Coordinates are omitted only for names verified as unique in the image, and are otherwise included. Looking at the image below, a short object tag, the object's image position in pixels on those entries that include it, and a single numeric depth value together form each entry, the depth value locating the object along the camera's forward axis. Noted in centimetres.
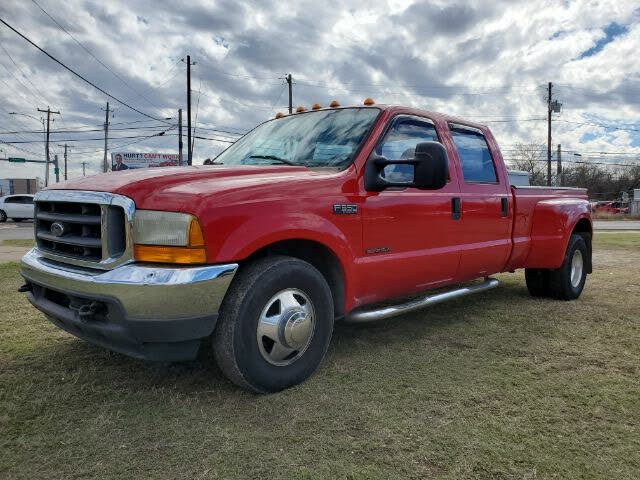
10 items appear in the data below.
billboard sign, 5121
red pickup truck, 256
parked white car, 2522
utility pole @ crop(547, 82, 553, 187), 4288
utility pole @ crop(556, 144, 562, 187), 4613
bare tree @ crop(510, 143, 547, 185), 6104
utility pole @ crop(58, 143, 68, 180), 7575
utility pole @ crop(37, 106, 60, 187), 5238
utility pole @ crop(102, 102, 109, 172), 4727
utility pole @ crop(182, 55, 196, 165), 3041
